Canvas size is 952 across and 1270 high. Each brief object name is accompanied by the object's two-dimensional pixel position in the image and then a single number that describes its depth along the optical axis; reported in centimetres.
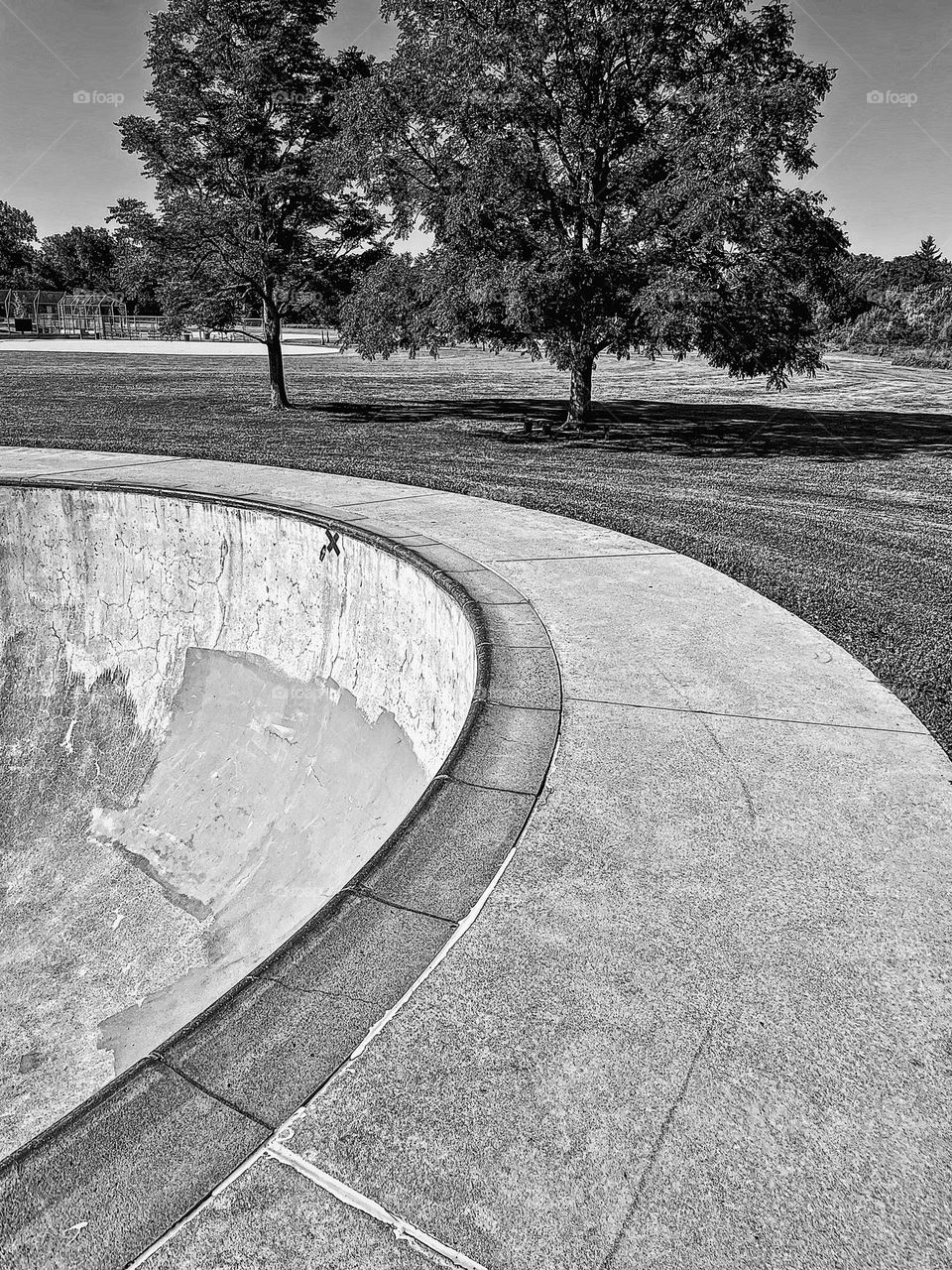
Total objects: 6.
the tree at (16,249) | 10238
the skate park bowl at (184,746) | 508
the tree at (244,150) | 1778
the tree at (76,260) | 10825
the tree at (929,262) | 8170
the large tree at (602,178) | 1335
